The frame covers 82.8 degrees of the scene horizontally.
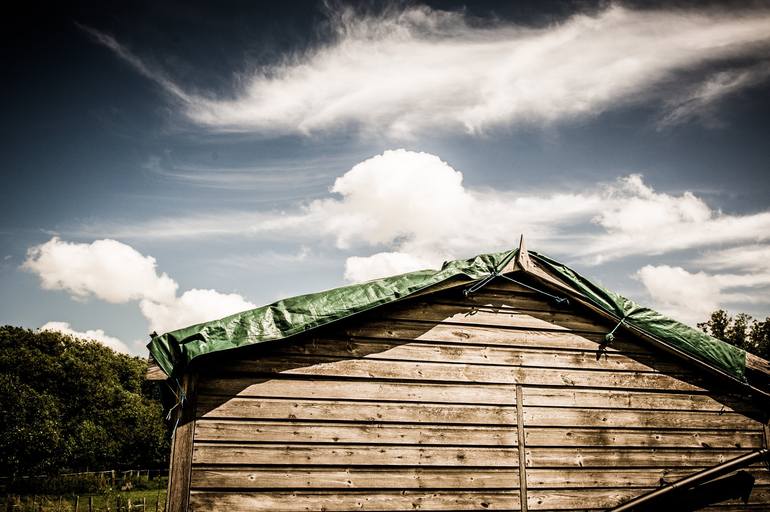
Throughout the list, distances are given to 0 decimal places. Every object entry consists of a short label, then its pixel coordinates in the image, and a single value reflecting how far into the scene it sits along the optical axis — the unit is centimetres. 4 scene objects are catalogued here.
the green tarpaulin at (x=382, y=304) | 487
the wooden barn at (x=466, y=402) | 502
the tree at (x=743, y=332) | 2842
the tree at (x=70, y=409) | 2830
